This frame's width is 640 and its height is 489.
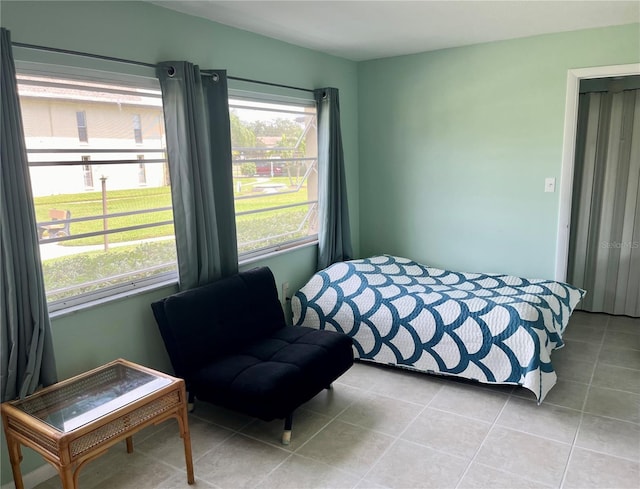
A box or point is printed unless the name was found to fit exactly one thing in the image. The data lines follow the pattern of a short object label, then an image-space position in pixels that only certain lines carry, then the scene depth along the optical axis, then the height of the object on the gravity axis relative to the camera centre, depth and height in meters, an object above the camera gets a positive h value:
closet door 4.03 -0.42
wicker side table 1.82 -0.99
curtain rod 2.17 +0.53
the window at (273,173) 3.47 -0.10
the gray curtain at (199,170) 2.75 -0.04
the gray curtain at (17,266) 2.02 -0.42
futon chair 2.48 -1.07
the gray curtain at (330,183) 3.98 -0.19
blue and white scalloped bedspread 2.94 -1.04
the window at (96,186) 2.34 -0.11
